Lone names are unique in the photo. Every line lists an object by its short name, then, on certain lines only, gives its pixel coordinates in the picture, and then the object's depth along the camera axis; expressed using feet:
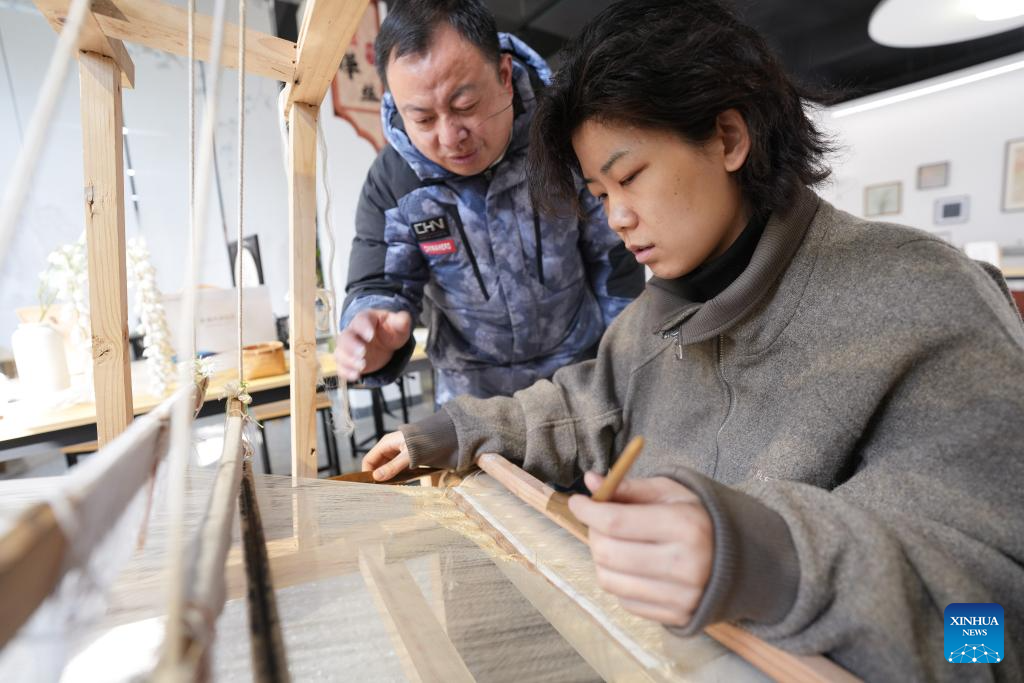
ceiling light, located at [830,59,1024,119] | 17.91
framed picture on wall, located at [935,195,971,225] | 19.97
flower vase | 6.22
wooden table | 5.53
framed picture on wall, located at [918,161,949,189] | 20.31
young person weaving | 1.42
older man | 3.61
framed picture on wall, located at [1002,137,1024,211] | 18.40
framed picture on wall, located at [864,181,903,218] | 21.94
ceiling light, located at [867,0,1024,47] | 9.58
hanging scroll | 13.37
